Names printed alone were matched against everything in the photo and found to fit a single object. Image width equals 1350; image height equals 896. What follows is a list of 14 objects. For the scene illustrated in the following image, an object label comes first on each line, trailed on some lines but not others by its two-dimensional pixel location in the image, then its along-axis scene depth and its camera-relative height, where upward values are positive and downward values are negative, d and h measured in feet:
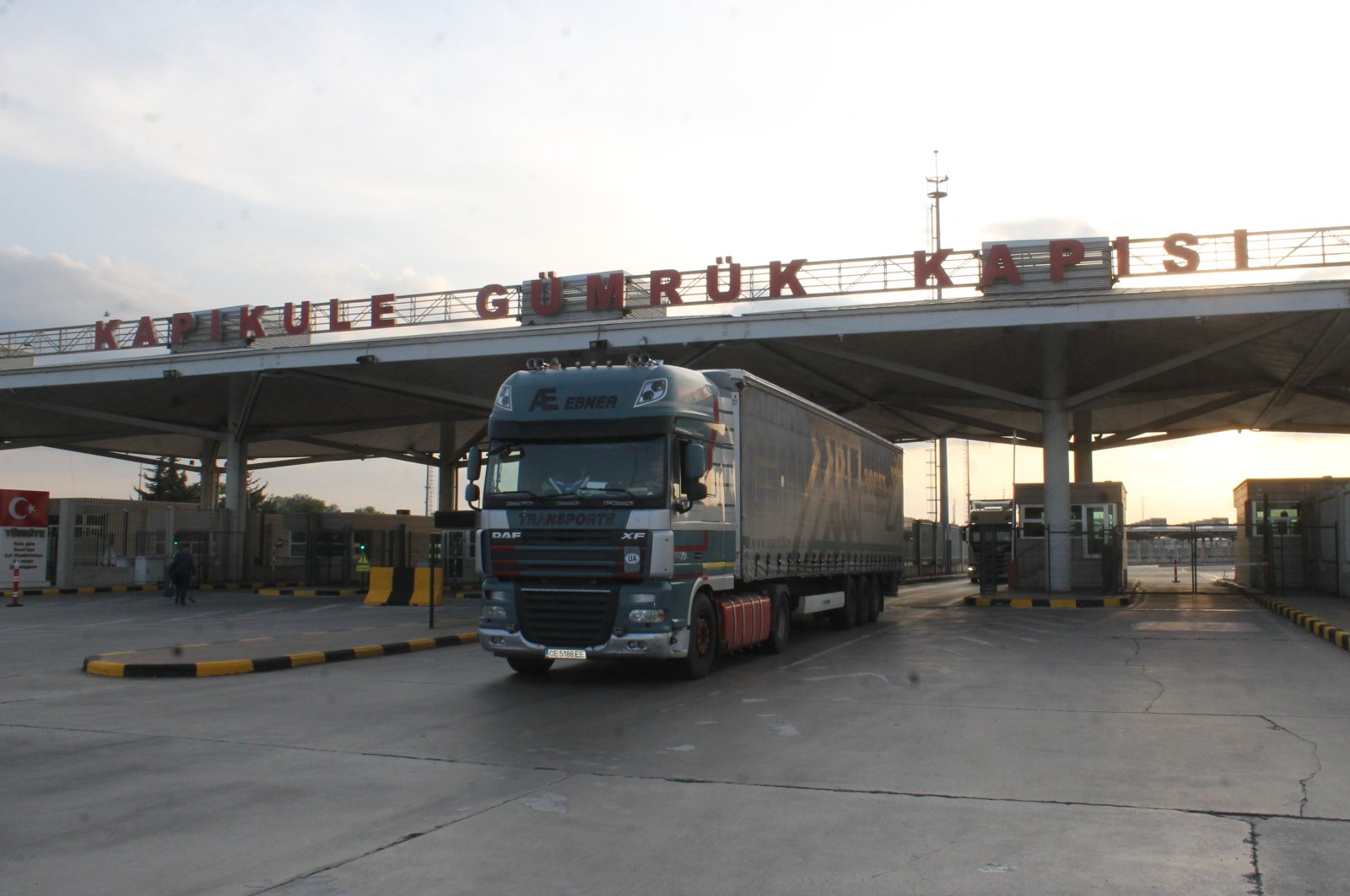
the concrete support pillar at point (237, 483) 127.75 +5.63
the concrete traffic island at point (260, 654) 45.11 -5.43
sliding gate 128.36 -5.97
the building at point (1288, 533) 98.68 +0.13
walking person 93.25 -3.47
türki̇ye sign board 108.06 -0.43
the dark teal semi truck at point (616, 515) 38.88 +0.59
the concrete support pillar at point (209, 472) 163.12 +8.37
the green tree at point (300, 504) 486.38 +12.06
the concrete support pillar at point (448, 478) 164.66 +7.88
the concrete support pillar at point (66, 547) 113.50 -1.68
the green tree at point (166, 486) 265.95 +10.40
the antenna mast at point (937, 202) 172.24 +50.73
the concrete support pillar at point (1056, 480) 99.09 +4.65
